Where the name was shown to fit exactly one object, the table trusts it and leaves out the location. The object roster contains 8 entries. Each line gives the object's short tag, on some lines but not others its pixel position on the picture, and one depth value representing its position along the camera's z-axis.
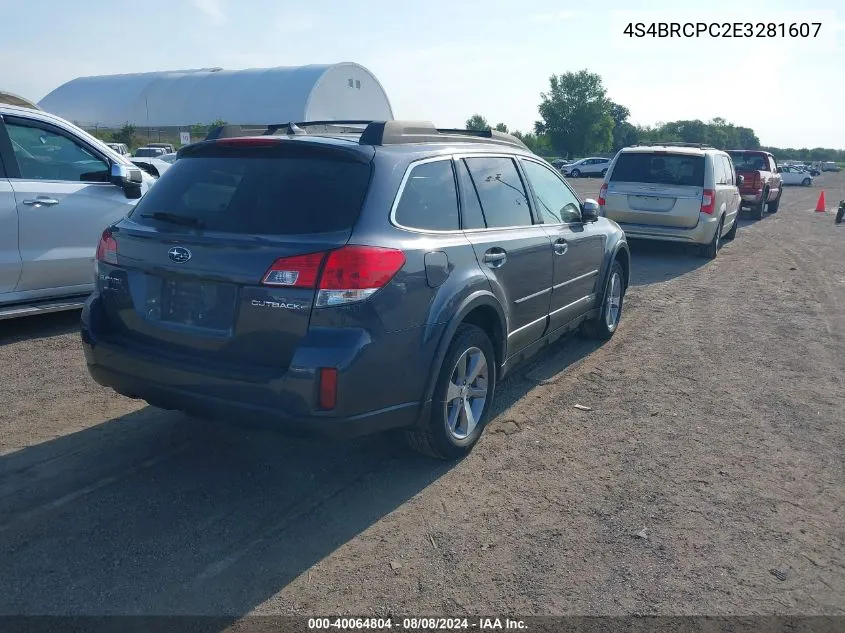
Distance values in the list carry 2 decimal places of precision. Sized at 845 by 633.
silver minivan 11.73
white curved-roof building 60.75
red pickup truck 20.66
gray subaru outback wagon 3.44
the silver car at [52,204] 6.29
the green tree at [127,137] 51.37
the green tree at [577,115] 101.75
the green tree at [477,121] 93.97
